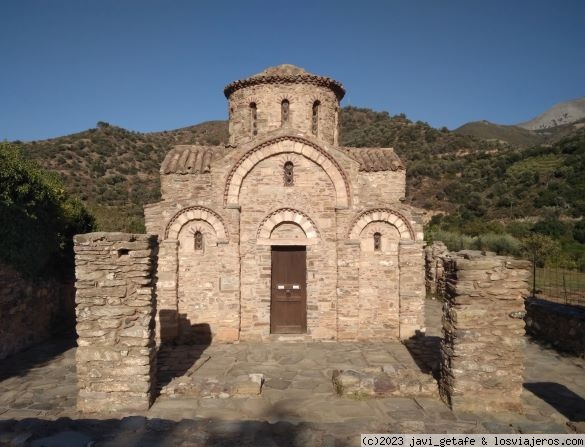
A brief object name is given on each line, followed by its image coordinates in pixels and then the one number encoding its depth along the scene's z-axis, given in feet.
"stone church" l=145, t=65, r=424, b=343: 36.04
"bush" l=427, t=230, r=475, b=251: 79.66
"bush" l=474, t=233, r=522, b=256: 76.59
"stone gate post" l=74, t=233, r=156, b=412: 21.35
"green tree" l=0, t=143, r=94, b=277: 31.19
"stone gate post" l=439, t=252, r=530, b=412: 21.72
